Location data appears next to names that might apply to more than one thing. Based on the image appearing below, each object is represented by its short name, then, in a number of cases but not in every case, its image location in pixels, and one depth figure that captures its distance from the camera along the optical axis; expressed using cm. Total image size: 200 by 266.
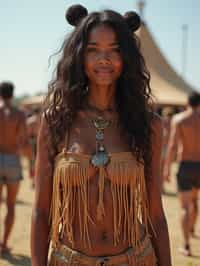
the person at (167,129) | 1086
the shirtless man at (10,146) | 556
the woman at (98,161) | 192
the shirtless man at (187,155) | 591
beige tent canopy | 2353
